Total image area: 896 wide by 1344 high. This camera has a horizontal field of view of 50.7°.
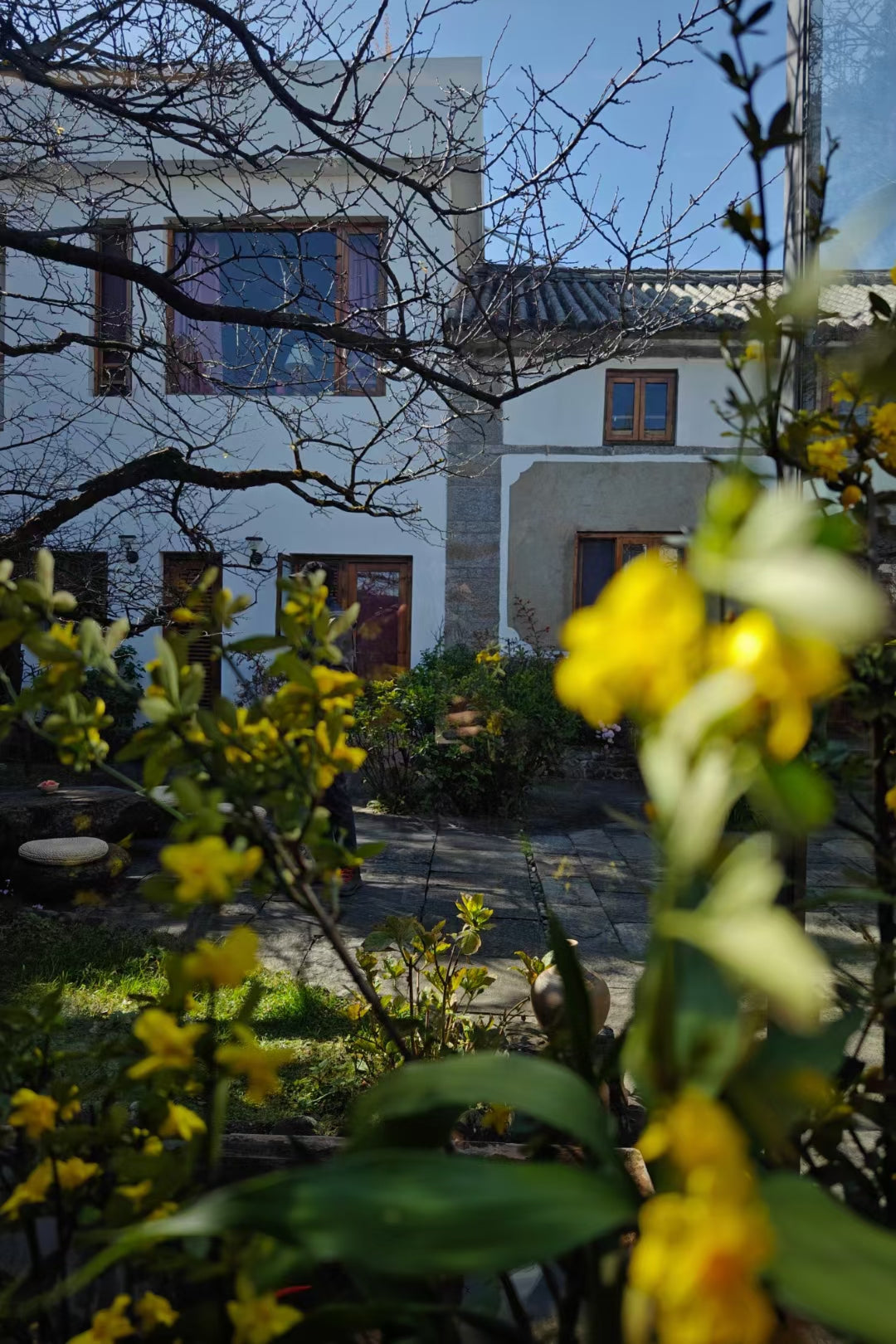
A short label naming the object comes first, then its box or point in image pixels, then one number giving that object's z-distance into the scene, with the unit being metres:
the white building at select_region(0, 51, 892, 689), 8.59
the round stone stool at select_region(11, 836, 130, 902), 4.32
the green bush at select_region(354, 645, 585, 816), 6.70
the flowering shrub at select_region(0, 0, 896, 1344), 0.32
